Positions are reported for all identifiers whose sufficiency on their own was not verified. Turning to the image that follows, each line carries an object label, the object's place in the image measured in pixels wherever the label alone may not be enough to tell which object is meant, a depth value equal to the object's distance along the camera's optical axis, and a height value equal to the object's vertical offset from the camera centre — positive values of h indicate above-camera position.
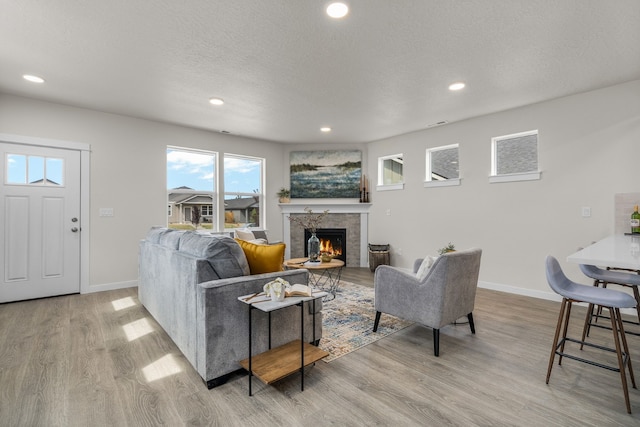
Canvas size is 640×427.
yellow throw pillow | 2.44 -0.36
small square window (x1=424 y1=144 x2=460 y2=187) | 5.04 +0.82
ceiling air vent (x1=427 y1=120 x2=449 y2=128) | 4.87 +1.48
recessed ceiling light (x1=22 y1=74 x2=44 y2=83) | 3.27 +1.46
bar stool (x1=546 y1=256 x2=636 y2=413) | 1.80 -0.51
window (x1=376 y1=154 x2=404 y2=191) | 5.83 +0.82
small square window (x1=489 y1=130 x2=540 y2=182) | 4.20 +0.82
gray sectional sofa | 2.01 -0.68
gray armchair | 2.46 -0.67
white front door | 3.81 -0.12
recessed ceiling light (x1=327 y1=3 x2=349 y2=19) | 2.15 +1.47
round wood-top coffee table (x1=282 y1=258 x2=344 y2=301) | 3.71 -1.07
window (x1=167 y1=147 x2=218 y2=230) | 5.13 +0.48
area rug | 2.63 -1.12
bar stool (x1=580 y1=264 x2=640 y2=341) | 2.38 -0.51
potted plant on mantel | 6.35 +0.39
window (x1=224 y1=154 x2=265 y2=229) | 5.77 +0.44
